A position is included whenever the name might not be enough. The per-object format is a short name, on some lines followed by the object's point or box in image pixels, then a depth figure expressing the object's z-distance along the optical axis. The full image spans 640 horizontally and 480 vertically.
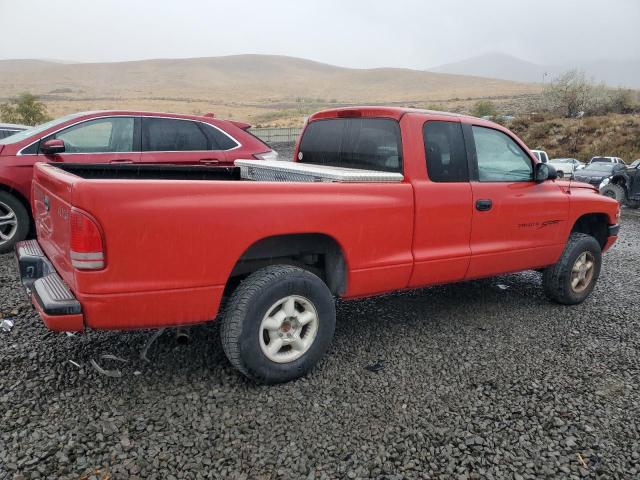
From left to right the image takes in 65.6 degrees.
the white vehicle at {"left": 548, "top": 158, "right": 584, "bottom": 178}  22.17
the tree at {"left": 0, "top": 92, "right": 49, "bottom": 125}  29.02
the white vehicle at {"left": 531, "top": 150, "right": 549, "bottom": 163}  19.56
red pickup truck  2.57
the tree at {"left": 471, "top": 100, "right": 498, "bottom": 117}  44.62
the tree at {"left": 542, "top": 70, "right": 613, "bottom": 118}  37.00
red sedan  5.70
